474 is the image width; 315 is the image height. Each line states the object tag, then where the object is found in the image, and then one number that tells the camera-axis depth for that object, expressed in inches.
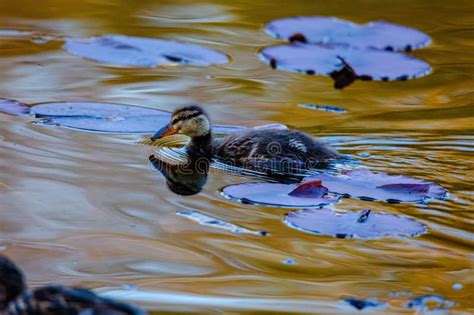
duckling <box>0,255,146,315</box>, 285.1
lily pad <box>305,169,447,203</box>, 446.9
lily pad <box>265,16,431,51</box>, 692.7
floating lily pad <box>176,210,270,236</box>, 398.6
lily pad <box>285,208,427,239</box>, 401.4
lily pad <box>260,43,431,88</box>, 643.5
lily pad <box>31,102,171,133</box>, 528.7
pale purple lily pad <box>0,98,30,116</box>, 540.1
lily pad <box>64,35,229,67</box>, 643.5
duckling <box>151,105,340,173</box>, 510.0
